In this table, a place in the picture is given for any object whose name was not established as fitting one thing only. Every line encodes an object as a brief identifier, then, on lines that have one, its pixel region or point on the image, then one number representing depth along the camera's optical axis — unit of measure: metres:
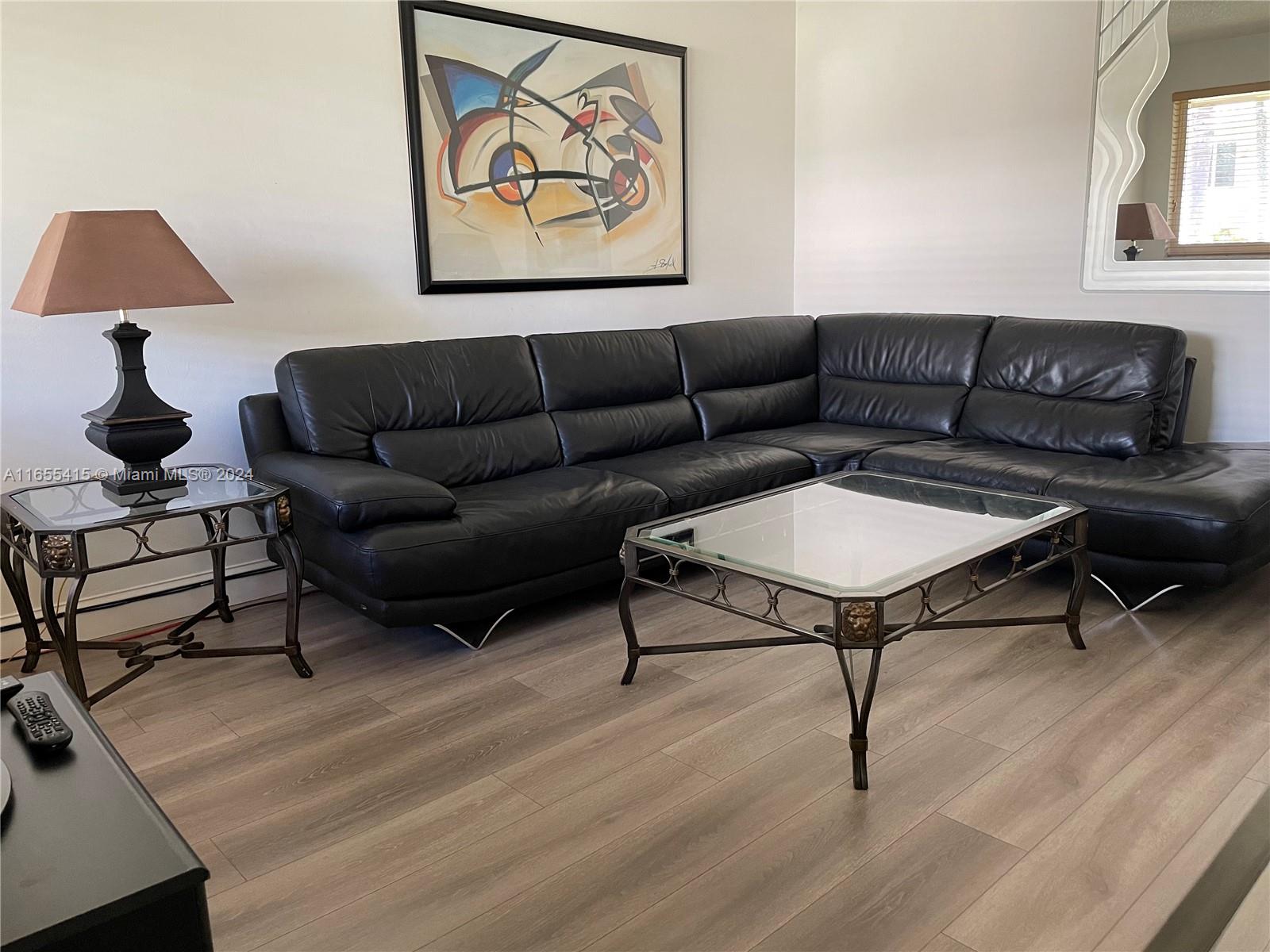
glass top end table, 2.37
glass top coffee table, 2.07
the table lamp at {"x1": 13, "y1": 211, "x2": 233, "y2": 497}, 2.45
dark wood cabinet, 0.85
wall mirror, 3.50
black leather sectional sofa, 2.81
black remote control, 1.13
